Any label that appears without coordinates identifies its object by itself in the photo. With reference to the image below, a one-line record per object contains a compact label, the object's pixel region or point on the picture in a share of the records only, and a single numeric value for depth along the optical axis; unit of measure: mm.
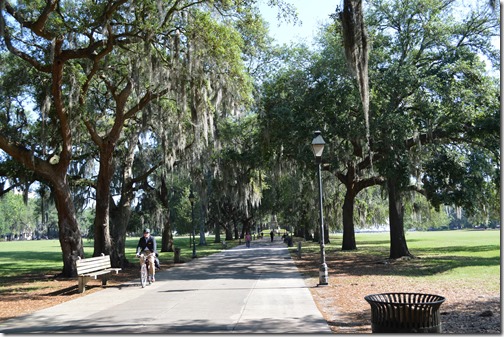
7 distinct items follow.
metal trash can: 5297
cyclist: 13555
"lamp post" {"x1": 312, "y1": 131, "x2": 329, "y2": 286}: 12891
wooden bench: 12359
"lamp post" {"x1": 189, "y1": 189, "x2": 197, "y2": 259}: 27034
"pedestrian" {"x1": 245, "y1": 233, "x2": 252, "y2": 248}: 36500
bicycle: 13023
